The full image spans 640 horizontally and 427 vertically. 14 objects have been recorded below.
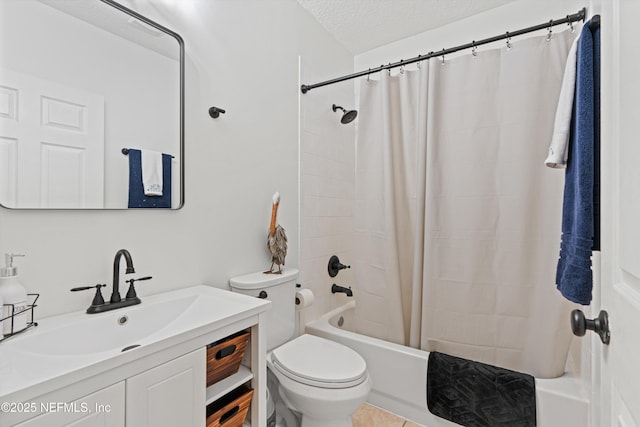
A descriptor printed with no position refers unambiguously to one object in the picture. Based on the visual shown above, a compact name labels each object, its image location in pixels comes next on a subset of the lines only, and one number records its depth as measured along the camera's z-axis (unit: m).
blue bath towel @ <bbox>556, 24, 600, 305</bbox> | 0.80
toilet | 1.31
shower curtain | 1.46
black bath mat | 1.38
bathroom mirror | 0.93
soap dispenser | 0.81
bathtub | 1.33
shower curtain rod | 1.29
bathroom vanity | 0.63
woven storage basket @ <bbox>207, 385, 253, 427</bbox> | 1.01
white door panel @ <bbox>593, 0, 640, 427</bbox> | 0.45
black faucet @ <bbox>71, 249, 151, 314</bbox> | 1.02
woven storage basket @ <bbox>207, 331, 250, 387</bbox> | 1.00
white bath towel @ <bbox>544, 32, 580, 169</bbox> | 0.93
